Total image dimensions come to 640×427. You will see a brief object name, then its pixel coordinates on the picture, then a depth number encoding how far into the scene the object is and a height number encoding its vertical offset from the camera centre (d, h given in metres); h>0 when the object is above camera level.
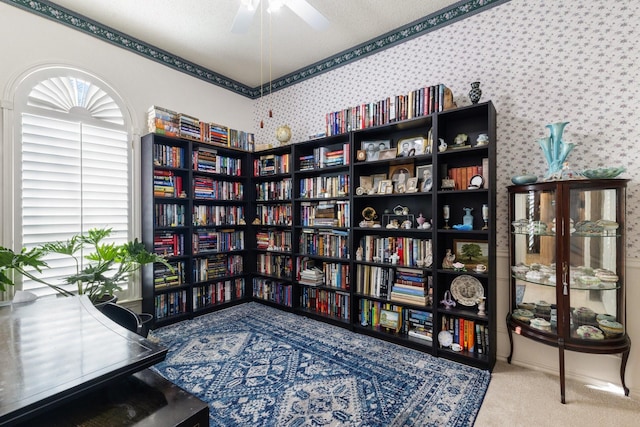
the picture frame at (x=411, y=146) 2.67 +0.62
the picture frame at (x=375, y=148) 2.97 +0.66
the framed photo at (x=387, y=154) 2.81 +0.57
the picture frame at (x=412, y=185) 2.69 +0.25
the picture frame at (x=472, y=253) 2.45 -0.36
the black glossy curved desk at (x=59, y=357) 0.82 -0.53
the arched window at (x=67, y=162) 2.47 +0.48
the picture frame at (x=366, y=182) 3.03 +0.31
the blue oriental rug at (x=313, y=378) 1.77 -1.25
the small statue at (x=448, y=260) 2.51 -0.43
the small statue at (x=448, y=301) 2.52 -0.80
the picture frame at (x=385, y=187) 2.85 +0.25
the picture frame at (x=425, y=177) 2.64 +0.33
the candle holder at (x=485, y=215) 2.36 -0.03
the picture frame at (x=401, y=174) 2.84 +0.37
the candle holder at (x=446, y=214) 2.55 -0.02
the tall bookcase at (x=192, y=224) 3.11 -0.14
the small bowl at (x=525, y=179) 2.14 +0.24
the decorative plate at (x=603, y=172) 1.86 +0.25
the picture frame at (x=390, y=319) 2.77 -1.05
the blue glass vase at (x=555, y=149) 2.05 +0.45
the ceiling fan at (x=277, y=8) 1.90 +1.36
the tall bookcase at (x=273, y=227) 3.63 -0.21
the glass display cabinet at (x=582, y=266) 1.92 -0.38
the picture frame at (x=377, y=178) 3.04 +0.36
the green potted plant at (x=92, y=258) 2.04 -0.39
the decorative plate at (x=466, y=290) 2.42 -0.68
